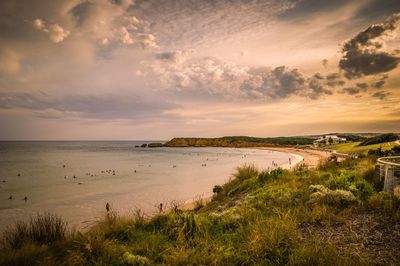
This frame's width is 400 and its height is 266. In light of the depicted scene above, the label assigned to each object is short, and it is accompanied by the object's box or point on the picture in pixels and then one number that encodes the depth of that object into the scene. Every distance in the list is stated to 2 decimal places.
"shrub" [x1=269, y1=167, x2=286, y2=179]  13.98
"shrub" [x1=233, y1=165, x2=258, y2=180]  15.99
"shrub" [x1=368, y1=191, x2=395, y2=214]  6.82
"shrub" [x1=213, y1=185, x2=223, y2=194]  14.84
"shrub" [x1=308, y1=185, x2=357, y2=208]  7.68
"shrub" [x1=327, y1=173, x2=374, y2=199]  8.56
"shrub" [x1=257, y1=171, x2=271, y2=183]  13.90
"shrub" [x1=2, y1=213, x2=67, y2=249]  6.36
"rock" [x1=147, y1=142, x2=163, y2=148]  119.40
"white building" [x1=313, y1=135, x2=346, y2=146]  78.23
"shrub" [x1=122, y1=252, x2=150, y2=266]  4.63
